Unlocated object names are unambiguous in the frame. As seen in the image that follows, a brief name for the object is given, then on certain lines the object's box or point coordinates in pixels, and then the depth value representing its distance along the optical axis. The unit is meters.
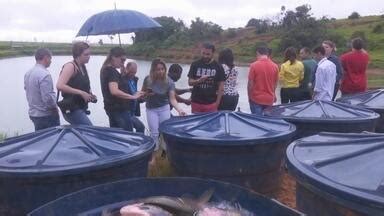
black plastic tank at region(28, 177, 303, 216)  2.48
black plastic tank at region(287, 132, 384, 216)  2.28
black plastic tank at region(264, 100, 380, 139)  4.46
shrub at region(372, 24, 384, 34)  44.03
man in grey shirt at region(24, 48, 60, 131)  4.98
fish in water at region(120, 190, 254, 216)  2.37
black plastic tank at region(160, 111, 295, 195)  3.78
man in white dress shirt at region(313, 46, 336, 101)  6.62
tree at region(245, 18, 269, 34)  57.69
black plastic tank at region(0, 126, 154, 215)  3.04
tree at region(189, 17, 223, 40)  55.50
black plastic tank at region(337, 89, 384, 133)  5.38
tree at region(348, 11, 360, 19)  66.31
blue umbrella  6.96
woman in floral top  6.28
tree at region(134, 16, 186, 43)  53.34
